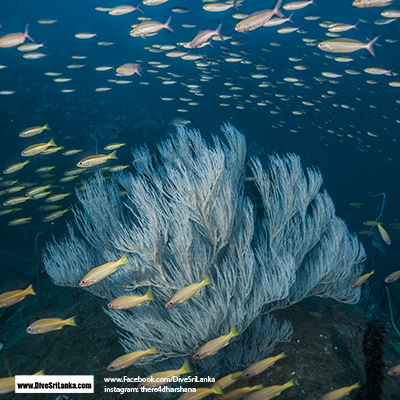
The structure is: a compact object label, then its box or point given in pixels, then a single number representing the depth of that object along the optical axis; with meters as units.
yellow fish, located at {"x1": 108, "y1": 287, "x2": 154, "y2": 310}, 2.79
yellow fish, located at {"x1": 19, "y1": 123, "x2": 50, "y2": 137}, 5.79
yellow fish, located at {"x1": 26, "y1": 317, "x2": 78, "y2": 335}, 3.07
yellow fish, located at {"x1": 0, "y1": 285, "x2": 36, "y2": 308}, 3.33
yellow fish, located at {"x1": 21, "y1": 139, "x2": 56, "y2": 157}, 5.45
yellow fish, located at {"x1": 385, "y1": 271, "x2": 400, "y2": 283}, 4.11
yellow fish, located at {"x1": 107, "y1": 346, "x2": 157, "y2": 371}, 2.67
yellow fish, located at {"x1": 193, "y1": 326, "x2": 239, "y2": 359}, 2.55
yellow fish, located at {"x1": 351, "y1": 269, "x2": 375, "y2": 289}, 3.95
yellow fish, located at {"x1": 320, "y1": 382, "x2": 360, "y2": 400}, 2.38
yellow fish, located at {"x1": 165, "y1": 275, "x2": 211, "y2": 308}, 2.67
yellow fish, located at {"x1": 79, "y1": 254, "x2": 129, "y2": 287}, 2.87
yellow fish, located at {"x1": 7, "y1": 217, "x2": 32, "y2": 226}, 6.56
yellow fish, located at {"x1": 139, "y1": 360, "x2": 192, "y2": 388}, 2.52
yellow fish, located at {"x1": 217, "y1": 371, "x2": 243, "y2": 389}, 2.57
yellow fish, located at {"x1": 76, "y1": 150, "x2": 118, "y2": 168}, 5.06
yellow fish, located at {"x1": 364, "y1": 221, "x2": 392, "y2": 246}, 4.30
